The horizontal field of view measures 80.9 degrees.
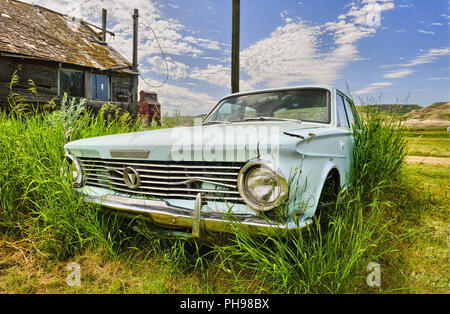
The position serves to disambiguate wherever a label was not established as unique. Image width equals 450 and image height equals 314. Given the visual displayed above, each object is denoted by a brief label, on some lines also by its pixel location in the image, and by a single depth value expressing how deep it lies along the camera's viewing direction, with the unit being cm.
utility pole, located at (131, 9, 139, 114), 1253
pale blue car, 151
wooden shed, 1046
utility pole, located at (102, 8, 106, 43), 1484
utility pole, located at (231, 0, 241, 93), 619
